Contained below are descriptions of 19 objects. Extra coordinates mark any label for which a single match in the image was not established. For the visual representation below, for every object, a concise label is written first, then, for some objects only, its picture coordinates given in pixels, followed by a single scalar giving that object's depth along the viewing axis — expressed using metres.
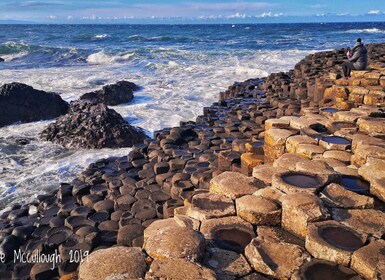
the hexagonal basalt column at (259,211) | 2.77
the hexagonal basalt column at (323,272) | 2.21
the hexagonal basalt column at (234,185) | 3.16
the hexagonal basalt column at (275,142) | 4.30
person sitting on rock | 8.88
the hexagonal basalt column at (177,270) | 2.09
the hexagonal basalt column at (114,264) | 2.19
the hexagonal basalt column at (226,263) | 2.30
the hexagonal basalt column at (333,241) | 2.31
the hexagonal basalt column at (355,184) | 3.15
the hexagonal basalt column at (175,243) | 2.31
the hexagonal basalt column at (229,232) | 2.62
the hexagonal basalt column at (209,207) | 2.94
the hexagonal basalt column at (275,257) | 2.28
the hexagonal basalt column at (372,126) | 4.35
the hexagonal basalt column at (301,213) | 2.63
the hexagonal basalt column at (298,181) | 2.98
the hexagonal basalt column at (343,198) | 2.86
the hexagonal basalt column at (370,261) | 2.13
